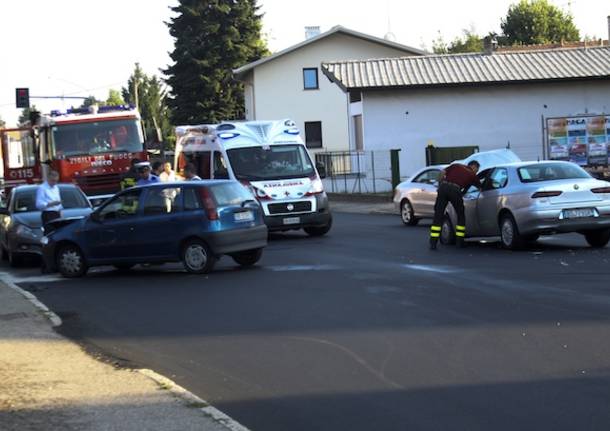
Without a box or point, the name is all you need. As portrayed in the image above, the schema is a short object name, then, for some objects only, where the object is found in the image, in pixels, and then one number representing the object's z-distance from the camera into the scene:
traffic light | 44.60
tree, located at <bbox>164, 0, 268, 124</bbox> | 65.62
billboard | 33.84
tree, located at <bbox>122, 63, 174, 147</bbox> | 111.12
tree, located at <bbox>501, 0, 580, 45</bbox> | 79.69
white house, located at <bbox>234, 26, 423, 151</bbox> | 55.53
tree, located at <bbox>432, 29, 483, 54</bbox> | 86.69
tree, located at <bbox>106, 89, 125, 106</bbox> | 133.00
